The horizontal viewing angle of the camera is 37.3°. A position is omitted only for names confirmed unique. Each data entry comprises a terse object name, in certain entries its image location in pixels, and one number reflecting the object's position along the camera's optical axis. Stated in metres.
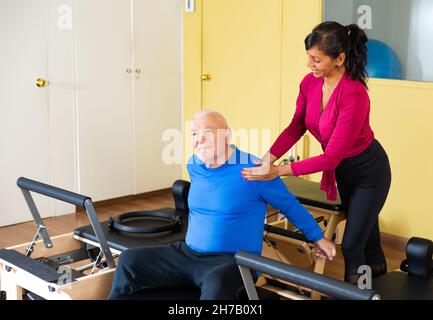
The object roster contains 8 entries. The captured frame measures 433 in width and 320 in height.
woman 2.11
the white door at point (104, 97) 4.18
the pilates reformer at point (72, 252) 2.13
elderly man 2.08
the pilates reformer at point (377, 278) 1.40
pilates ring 2.52
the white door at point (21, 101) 3.79
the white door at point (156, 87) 4.53
